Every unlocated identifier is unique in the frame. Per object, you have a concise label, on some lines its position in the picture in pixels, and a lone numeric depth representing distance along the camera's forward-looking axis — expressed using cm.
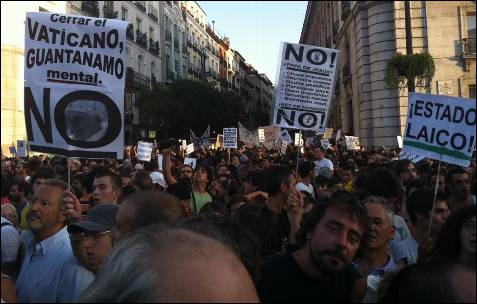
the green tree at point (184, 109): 4188
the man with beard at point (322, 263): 242
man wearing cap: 282
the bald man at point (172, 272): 81
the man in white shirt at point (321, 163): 984
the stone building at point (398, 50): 2080
